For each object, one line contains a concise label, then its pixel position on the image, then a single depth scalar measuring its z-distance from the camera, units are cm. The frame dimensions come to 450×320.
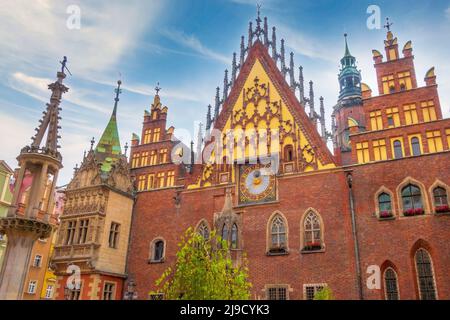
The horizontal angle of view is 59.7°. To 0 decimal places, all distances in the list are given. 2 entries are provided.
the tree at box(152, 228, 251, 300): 1238
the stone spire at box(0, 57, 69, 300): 1345
